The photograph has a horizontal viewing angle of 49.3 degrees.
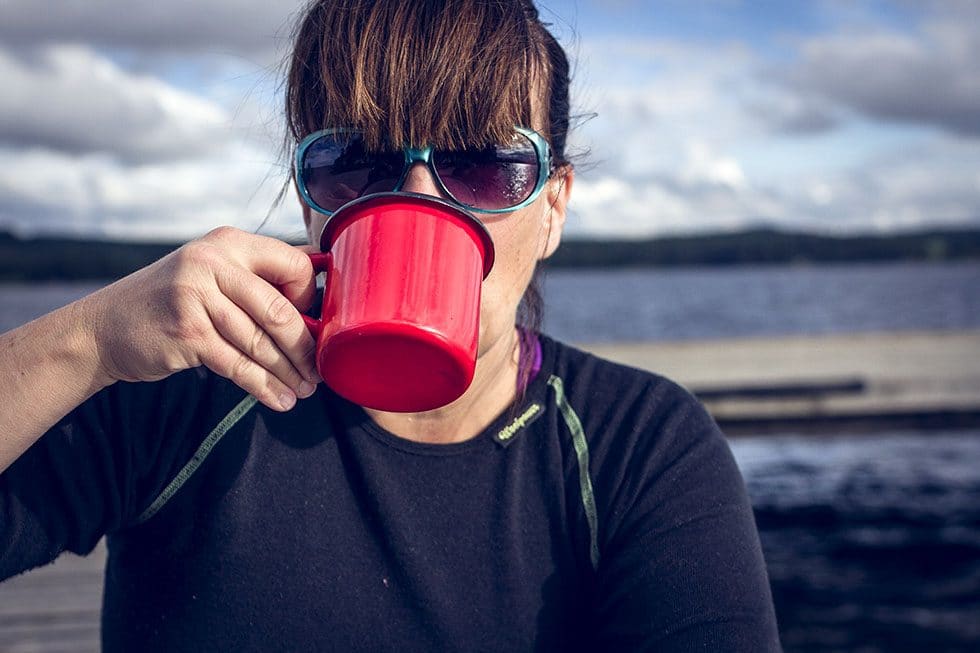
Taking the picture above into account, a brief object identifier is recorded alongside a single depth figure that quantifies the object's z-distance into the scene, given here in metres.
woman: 0.55
